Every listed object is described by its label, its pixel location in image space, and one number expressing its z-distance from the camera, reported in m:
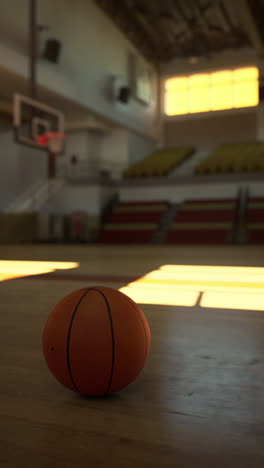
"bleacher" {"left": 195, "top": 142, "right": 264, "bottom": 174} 16.22
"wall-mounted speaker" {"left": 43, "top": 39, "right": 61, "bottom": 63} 13.74
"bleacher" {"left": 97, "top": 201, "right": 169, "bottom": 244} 14.39
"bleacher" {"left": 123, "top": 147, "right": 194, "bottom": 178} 17.42
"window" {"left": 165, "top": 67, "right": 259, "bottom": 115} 21.45
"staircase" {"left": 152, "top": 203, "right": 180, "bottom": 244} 14.10
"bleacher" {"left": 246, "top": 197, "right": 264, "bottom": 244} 13.24
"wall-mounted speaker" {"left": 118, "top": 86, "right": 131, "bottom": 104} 17.80
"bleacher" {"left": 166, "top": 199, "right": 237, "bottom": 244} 13.46
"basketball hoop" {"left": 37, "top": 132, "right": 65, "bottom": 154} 12.00
